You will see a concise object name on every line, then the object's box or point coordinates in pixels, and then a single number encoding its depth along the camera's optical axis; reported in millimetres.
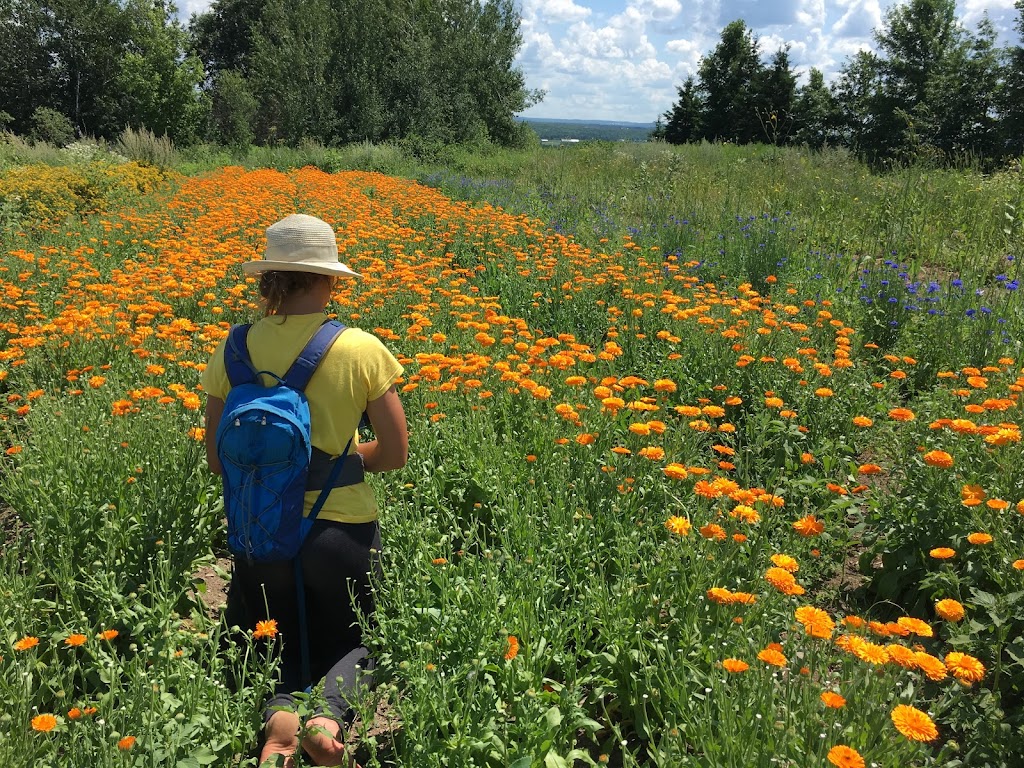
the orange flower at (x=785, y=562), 2094
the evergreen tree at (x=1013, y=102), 27488
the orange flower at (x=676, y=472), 2600
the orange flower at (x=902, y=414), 3039
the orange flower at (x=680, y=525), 2289
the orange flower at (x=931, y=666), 1660
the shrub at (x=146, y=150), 19188
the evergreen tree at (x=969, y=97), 29266
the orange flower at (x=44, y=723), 1643
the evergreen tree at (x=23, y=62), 44281
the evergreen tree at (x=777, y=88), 39031
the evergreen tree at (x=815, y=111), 35188
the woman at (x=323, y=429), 2182
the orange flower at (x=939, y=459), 2586
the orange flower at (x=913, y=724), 1490
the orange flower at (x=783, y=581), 1913
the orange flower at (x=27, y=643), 1892
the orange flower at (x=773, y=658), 1747
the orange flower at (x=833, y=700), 1585
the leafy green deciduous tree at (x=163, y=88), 39094
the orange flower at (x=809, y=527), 2327
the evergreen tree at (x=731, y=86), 40188
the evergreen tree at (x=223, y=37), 54875
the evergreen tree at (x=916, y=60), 31672
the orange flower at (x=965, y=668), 1774
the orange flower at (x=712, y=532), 2225
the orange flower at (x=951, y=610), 1914
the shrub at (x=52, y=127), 36875
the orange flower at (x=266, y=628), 1983
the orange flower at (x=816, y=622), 1797
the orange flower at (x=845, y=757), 1458
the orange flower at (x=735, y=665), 1745
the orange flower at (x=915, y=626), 1839
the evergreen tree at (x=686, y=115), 43281
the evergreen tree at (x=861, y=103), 33625
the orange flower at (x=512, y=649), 2049
